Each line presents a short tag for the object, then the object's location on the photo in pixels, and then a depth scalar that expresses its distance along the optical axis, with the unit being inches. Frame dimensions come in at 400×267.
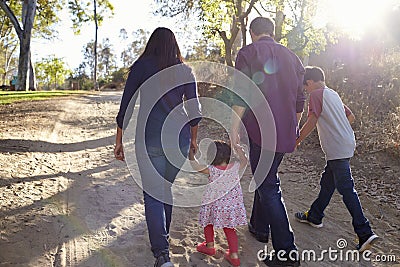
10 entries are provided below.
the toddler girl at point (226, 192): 138.3
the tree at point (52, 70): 2076.8
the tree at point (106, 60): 2501.2
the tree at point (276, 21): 478.3
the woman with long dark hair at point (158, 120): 123.0
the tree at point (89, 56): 2534.4
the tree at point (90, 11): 1033.2
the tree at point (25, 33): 764.0
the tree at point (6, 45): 1378.9
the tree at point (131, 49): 2491.4
